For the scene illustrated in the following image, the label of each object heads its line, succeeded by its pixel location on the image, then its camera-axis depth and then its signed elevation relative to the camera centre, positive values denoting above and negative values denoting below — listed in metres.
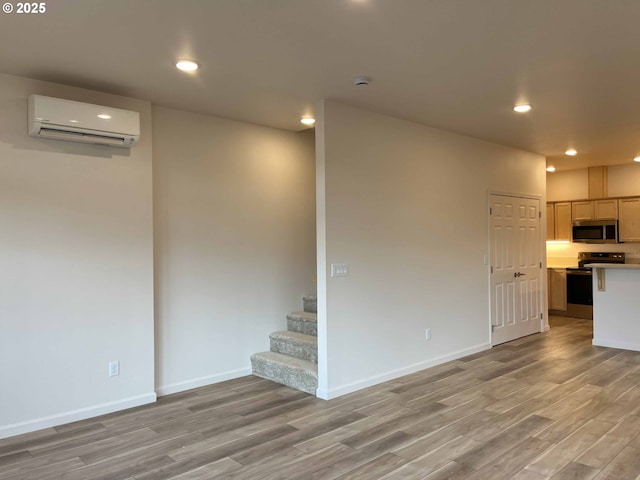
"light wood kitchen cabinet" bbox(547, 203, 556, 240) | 8.62 +0.33
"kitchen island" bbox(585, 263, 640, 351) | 5.87 -0.85
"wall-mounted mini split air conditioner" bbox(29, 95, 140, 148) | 3.35 +0.95
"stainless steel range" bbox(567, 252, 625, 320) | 7.92 -0.74
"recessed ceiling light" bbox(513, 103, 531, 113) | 4.34 +1.27
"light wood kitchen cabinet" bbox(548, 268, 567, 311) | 8.29 -0.86
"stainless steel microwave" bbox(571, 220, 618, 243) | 7.75 +0.16
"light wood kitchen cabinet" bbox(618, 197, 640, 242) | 7.56 +0.34
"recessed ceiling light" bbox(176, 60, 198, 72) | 3.21 +1.27
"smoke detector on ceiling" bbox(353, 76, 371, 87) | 3.59 +1.27
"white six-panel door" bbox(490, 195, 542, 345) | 6.18 -0.37
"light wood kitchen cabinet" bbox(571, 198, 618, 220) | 7.81 +0.53
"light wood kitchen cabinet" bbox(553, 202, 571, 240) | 8.38 +0.38
